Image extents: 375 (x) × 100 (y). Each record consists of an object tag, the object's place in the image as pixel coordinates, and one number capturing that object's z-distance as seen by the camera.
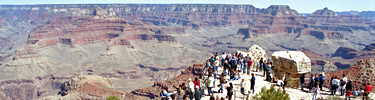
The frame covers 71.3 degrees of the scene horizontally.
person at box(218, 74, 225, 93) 24.08
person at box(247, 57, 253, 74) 30.17
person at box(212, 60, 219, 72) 28.89
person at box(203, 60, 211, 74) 31.23
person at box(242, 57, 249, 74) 31.47
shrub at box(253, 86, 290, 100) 18.97
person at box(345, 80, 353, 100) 22.55
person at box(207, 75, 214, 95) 23.16
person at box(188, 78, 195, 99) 22.00
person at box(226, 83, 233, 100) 21.75
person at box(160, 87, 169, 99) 22.42
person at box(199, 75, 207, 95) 24.65
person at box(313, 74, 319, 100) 22.59
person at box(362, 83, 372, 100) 21.80
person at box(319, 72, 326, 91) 25.01
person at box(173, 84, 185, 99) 21.57
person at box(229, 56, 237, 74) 30.47
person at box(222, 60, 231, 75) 29.90
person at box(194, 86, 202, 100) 21.17
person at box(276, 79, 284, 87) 25.08
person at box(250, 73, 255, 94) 24.21
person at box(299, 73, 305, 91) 26.32
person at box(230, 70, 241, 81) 28.20
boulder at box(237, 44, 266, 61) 38.12
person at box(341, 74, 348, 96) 23.86
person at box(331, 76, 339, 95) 23.97
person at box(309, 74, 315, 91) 25.58
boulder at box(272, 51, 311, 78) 28.59
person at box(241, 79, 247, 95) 24.25
